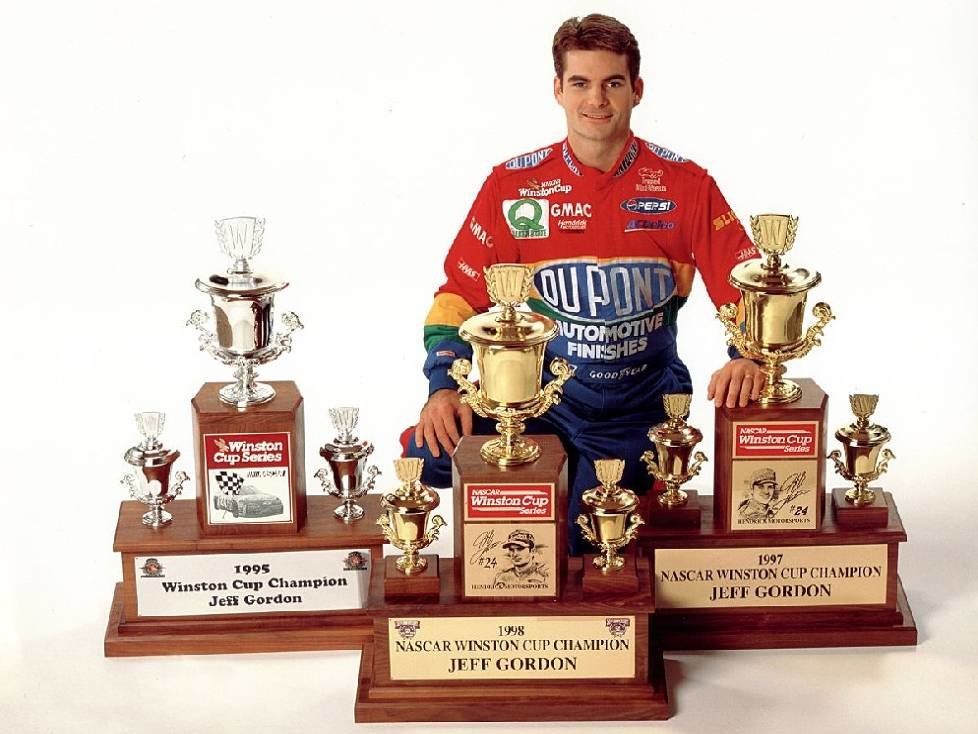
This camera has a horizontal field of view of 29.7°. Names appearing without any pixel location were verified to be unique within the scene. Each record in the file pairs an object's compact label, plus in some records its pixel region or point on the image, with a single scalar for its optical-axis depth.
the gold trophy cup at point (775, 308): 4.15
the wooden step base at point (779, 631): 4.30
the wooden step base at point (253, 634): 4.33
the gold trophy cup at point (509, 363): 3.90
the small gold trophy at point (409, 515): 3.98
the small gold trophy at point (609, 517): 3.99
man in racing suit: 4.53
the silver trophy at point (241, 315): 4.18
